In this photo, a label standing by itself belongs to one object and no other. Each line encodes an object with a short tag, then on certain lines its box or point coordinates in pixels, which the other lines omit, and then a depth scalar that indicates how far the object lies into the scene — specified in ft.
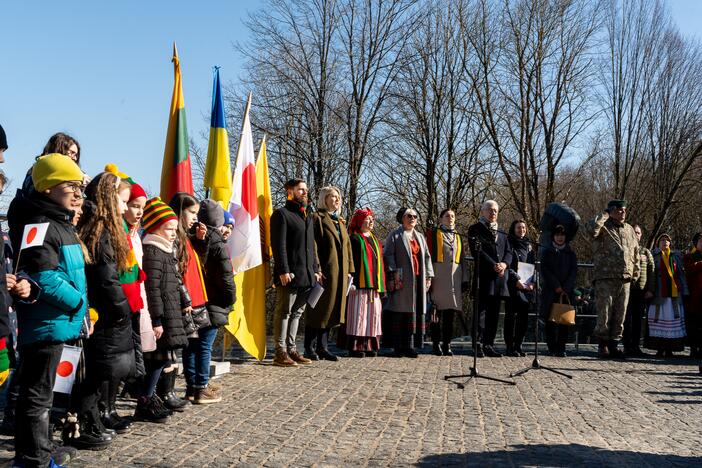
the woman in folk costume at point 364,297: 35.60
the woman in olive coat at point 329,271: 33.42
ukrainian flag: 30.76
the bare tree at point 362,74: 70.85
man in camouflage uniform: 38.34
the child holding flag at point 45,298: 13.47
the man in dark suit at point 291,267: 30.91
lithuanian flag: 28.40
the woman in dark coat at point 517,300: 37.27
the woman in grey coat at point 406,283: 36.22
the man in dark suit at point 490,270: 36.45
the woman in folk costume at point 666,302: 40.47
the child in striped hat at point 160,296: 18.71
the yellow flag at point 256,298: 30.45
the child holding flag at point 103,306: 15.66
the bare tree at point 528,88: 68.64
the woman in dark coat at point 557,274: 38.58
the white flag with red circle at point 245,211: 29.96
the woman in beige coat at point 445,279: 37.01
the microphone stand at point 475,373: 27.32
